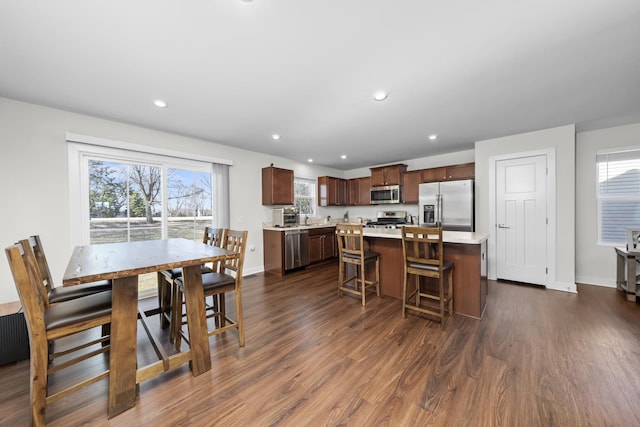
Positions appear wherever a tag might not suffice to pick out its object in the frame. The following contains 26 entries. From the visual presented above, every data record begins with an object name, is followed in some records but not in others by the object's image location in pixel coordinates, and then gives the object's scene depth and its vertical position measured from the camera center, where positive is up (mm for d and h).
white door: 3643 -177
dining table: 1415 -614
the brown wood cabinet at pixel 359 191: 6207 +532
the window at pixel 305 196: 5894 +408
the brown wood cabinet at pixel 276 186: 4727 +538
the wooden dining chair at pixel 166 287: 2443 -815
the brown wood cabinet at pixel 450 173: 4434 +745
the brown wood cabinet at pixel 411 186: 5168 +557
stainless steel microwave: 5409 +379
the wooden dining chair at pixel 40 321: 1207 -625
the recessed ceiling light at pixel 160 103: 2547 +1249
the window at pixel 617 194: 3492 +211
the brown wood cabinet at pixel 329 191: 6195 +542
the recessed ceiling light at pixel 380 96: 2436 +1240
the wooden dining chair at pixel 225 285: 1953 -631
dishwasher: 4551 -769
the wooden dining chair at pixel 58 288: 1812 -633
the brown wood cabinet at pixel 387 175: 5418 +861
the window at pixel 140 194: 2936 +297
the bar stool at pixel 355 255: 2973 -618
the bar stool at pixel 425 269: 2393 -647
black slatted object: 1807 -991
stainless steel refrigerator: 4066 +85
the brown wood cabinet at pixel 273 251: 4496 -804
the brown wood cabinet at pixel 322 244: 5148 -784
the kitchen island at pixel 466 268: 2574 -696
